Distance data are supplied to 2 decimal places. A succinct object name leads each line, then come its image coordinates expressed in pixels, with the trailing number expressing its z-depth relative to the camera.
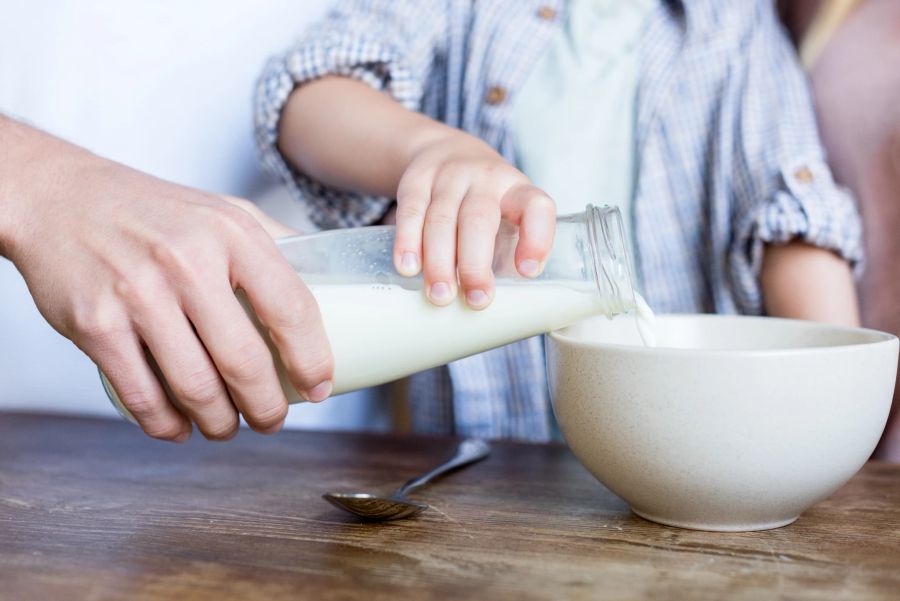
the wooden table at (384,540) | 0.49
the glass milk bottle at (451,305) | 0.62
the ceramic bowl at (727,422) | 0.54
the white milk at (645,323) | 0.66
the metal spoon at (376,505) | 0.60
